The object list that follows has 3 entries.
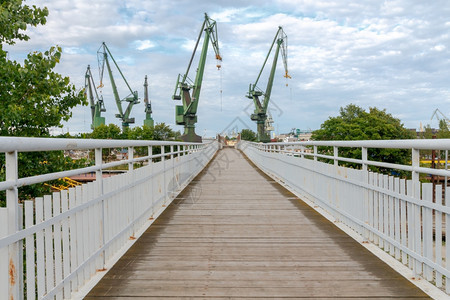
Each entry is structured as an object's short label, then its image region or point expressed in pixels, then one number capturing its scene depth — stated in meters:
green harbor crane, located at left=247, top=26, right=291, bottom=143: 74.31
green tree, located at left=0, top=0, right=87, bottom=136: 11.94
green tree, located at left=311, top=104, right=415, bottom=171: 48.22
